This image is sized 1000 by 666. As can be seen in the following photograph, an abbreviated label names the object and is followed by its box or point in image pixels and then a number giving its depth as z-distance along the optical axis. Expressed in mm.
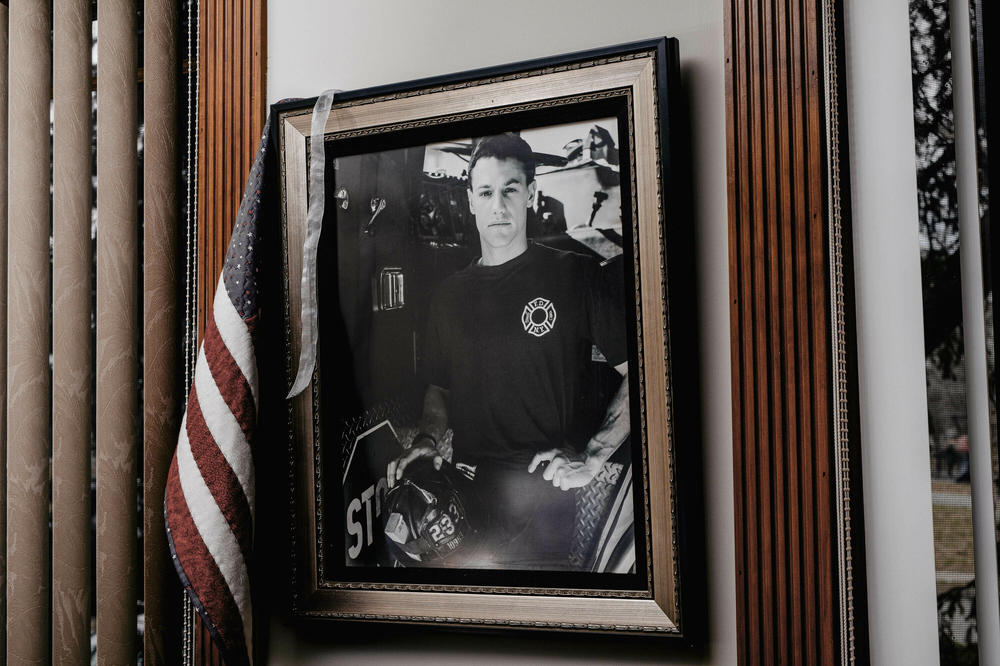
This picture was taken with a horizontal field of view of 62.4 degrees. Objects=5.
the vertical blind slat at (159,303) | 1206
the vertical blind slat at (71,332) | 1257
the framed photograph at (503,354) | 990
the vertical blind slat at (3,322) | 1315
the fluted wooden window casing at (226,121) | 1202
